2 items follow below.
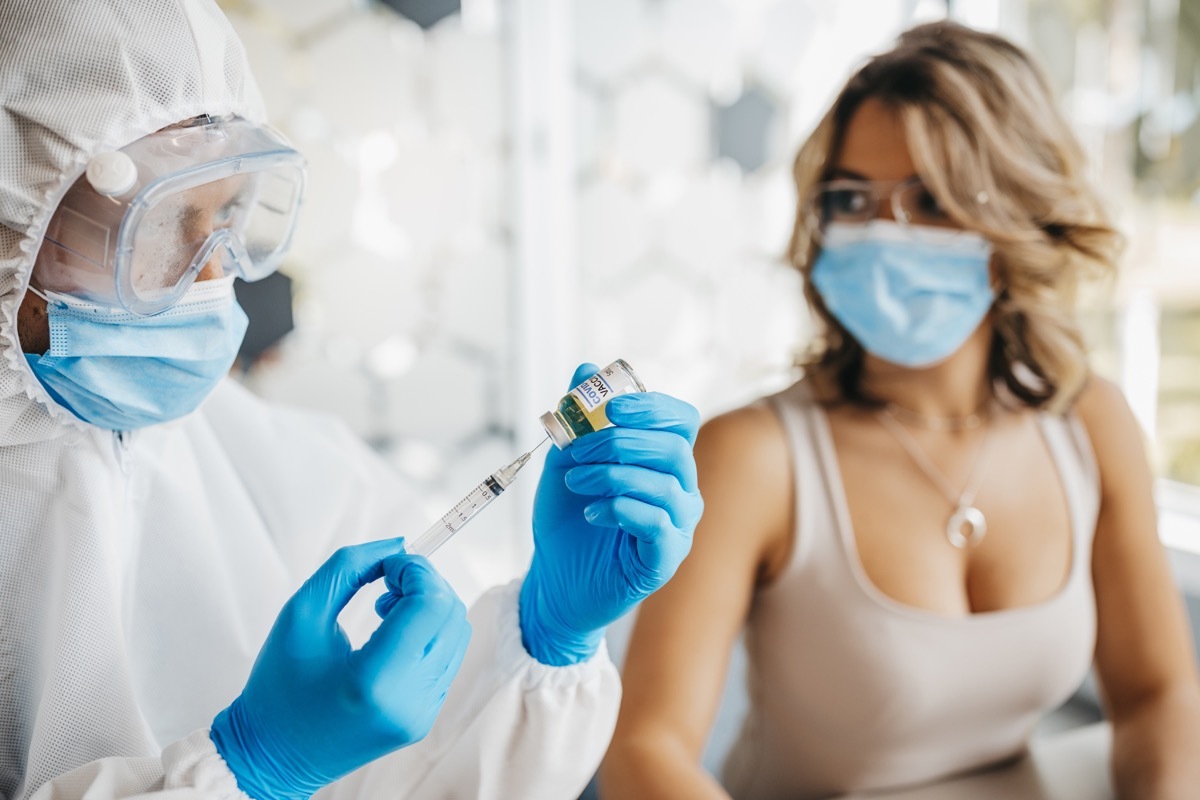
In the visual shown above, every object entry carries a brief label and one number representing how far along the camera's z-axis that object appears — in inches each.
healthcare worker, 29.8
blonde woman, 48.8
